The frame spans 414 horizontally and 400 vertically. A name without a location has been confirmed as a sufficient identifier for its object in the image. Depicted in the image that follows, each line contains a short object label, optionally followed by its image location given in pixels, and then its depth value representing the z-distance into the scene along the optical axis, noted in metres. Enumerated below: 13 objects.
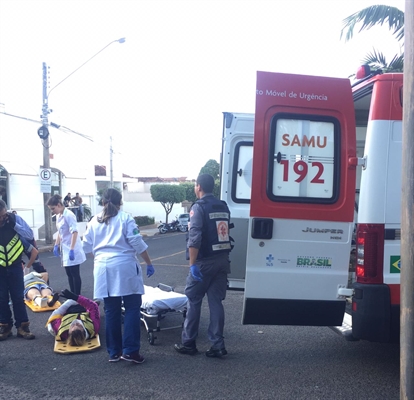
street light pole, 18.19
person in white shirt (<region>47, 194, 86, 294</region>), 7.23
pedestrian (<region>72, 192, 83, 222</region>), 21.69
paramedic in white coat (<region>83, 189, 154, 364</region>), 4.87
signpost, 17.35
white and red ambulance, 4.28
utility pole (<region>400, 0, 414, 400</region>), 2.97
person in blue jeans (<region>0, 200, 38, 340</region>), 5.68
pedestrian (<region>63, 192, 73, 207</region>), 21.29
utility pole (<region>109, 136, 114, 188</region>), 27.91
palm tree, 10.39
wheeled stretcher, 5.60
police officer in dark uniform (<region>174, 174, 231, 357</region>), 4.96
